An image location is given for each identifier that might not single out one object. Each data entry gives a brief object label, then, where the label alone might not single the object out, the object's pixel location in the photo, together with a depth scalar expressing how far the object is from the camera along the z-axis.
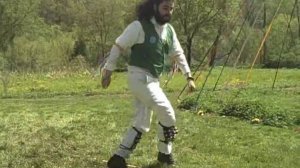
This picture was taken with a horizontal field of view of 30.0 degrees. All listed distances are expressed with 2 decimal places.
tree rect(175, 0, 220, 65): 46.03
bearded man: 6.51
